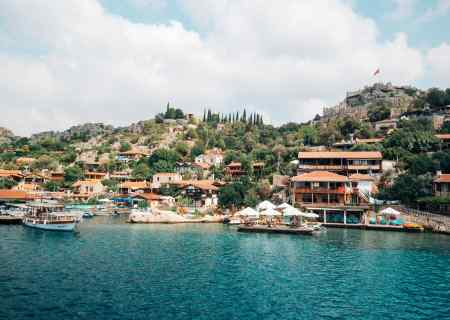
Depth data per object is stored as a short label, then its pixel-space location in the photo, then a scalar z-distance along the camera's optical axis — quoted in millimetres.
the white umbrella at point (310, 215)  56531
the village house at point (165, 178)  106294
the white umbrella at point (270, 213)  57388
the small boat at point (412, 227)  57062
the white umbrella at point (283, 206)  61288
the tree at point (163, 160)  116312
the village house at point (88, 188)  107375
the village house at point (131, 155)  133875
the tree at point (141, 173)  112312
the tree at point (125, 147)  148000
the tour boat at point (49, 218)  54312
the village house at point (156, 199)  89825
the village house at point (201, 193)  88750
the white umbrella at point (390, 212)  59044
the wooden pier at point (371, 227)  57641
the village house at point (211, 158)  125312
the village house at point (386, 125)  111000
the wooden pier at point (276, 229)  53875
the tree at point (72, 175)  114188
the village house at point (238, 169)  100062
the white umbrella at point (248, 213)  58959
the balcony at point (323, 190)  66250
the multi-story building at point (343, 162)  76062
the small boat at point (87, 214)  76438
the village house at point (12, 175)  112000
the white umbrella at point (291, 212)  55281
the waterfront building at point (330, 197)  63844
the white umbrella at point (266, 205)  61344
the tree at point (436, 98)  114062
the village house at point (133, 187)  102500
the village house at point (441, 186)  61366
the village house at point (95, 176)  120125
